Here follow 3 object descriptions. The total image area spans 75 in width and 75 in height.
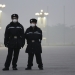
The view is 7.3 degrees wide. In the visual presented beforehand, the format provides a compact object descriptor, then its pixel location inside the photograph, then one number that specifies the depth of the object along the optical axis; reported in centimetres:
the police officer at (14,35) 1647
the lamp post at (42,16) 13947
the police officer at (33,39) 1688
